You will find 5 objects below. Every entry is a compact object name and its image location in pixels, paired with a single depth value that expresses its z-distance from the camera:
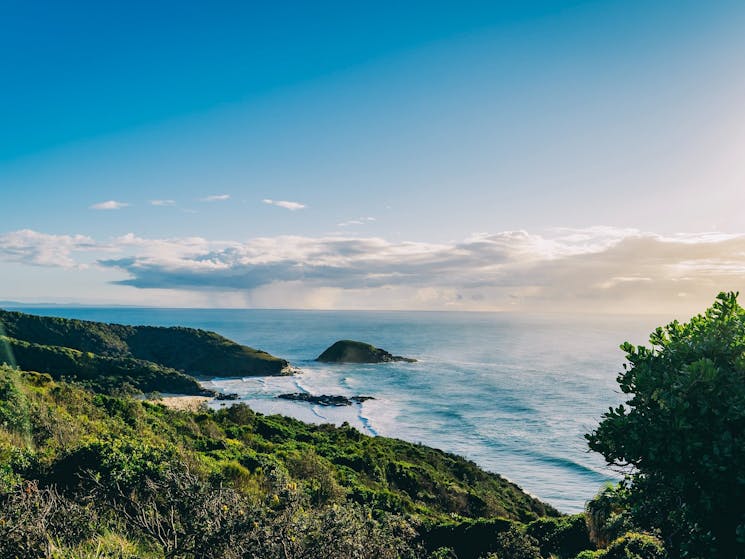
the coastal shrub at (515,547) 14.20
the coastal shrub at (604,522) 14.22
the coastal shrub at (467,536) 15.68
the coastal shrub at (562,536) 15.91
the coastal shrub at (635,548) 10.73
